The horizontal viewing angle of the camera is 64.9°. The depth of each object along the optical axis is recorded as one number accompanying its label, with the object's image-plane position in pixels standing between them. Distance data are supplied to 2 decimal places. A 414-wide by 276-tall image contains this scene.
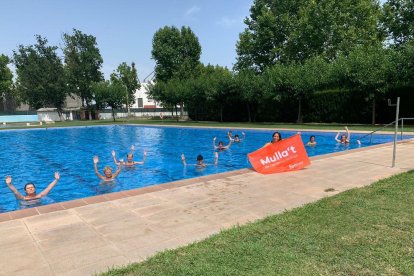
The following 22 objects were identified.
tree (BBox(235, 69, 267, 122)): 34.78
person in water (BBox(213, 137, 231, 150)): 19.01
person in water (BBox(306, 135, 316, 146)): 18.64
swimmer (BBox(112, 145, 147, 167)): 14.96
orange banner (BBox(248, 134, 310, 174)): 9.66
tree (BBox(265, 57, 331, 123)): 30.98
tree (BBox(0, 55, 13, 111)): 79.25
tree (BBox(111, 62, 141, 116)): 66.25
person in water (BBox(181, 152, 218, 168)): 14.20
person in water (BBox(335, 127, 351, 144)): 18.83
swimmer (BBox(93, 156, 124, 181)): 12.14
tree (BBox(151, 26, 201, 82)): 59.59
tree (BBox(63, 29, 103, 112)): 67.75
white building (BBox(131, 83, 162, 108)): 82.36
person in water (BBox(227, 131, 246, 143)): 22.12
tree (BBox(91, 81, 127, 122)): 57.79
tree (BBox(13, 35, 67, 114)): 64.38
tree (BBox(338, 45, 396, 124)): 25.94
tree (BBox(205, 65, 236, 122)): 38.78
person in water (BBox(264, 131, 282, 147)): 10.25
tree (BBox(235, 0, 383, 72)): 38.31
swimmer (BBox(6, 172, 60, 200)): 9.56
